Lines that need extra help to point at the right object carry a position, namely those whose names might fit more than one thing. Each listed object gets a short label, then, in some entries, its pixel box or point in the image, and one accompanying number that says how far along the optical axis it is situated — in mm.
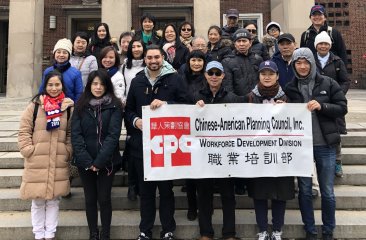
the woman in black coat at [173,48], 5944
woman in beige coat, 4164
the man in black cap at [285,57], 5090
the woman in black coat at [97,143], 4148
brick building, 12914
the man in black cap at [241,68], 5074
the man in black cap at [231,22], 6629
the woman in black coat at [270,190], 4215
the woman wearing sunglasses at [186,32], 6461
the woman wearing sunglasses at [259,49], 5819
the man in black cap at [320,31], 5868
